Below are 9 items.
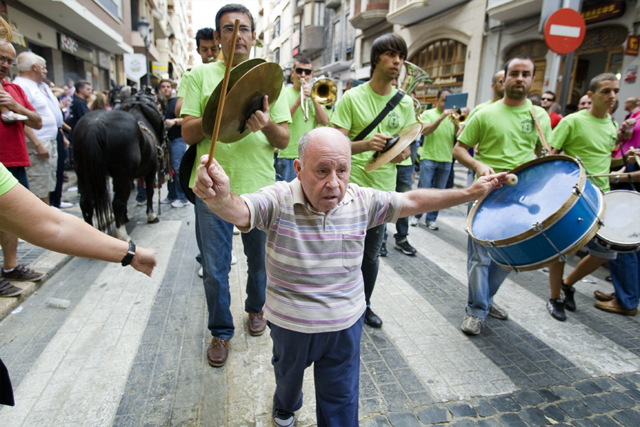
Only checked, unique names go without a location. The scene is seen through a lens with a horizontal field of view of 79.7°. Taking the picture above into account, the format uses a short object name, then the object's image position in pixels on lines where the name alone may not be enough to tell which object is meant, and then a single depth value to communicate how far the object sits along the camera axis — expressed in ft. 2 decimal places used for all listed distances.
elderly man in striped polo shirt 5.35
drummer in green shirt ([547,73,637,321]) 11.82
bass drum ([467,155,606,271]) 7.76
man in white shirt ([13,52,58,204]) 14.43
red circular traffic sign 17.90
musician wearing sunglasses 17.19
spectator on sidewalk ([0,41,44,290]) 11.37
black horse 14.70
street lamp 48.48
